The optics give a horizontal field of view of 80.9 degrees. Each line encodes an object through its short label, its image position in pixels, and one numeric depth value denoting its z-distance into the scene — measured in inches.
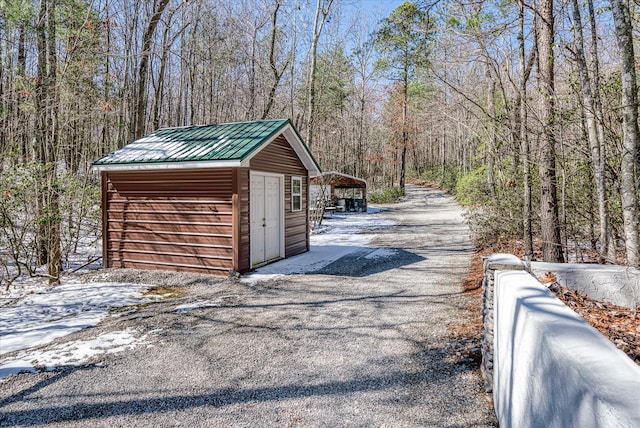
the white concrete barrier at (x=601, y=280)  155.5
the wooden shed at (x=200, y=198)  287.1
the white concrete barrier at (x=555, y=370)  41.1
